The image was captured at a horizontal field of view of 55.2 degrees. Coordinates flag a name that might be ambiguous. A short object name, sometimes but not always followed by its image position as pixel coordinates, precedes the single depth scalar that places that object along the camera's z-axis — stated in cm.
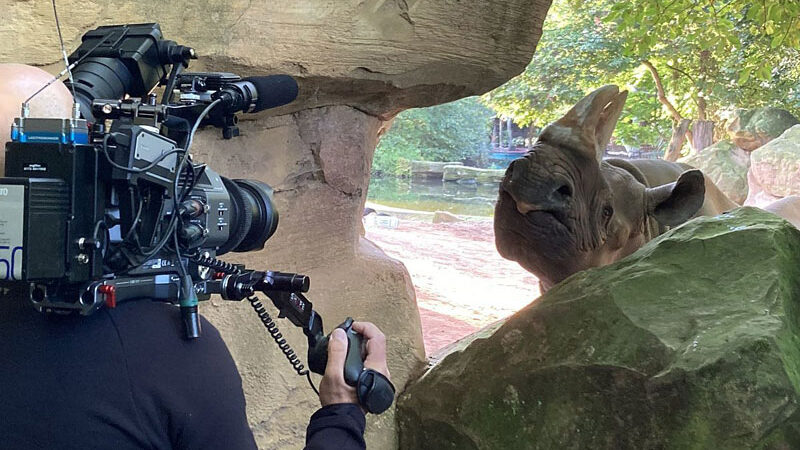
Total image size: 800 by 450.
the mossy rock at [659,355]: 204
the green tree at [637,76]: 1165
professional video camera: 101
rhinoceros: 295
